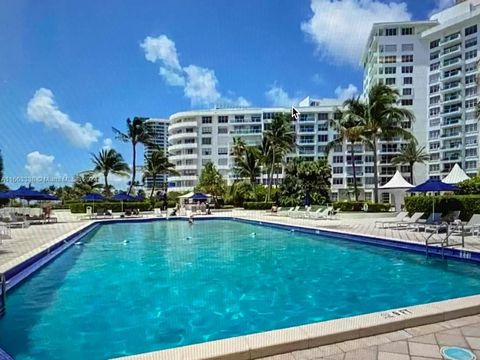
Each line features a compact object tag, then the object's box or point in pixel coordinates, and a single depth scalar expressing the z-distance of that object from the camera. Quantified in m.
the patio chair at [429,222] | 14.41
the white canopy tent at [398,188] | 23.54
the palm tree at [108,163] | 40.69
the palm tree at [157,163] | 41.62
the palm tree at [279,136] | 36.91
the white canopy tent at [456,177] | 19.89
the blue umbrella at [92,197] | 28.23
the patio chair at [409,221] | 15.72
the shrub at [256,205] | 35.72
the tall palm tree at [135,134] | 38.94
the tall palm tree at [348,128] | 30.75
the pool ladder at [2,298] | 5.76
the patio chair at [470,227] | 12.37
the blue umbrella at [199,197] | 34.69
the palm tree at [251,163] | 41.00
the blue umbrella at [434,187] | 15.29
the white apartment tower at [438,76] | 59.97
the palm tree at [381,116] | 29.91
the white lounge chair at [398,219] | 17.22
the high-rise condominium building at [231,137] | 66.62
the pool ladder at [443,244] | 9.92
